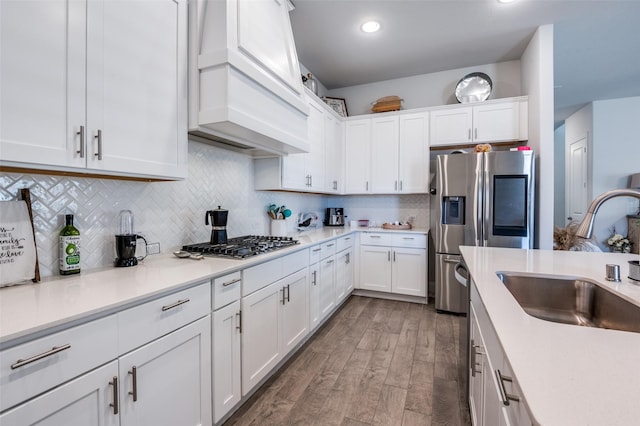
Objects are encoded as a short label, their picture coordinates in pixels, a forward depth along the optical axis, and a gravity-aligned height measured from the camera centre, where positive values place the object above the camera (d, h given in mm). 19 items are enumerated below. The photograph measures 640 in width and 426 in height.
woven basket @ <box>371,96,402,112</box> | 3890 +1426
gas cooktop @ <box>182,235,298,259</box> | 1820 -235
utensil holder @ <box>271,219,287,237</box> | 2969 -162
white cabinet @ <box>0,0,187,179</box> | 1045 +526
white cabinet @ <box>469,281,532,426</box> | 728 -527
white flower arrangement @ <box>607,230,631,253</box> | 4770 -489
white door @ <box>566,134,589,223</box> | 5488 +658
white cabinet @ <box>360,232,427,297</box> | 3549 -620
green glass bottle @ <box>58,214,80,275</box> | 1374 -174
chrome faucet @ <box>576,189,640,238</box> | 1058 +12
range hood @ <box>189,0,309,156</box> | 1707 +857
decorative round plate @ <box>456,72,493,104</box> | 3564 +1515
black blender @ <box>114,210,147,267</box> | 1562 -185
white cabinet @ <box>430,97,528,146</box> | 3309 +1041
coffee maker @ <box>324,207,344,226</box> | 4320 -64
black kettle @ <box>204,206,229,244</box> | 2090 -95
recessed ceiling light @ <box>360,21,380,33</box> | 2842 +1803
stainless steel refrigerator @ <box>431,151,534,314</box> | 2980 +61
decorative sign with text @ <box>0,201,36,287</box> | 1186 -140
